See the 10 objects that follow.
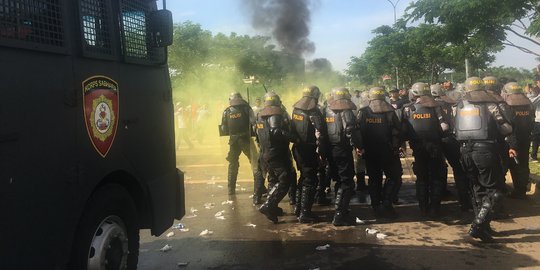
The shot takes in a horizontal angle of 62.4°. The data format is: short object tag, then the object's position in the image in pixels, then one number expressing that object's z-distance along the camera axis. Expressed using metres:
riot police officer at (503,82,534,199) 6.77
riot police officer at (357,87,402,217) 6.53
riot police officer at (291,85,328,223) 6.26
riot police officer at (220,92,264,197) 8.05
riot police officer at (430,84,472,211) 6.60
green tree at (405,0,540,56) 11.14
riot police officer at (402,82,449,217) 6.31
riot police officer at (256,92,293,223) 6.20
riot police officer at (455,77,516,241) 5.14
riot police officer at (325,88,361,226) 6.10
